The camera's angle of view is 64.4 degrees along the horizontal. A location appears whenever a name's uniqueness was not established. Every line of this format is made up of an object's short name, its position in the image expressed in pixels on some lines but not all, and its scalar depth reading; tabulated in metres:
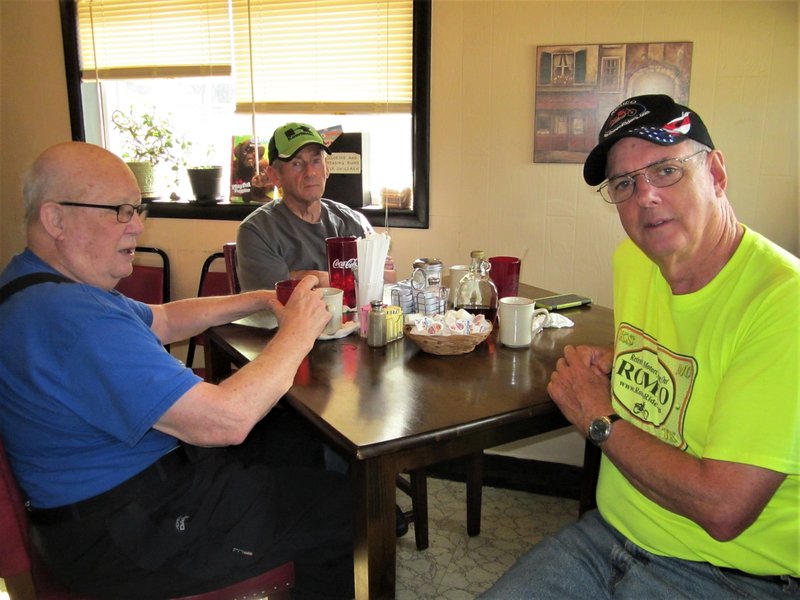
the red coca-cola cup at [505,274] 1.83
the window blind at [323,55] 2.78
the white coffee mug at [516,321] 1.53
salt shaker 1.54
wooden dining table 1.08
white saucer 1.62
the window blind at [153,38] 3.05
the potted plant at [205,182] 3.15
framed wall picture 2.37
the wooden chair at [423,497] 2.15
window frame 2.67
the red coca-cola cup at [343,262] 1.79
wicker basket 1.46
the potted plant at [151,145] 3.27
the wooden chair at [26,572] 1.14
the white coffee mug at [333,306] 1.60
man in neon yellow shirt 0.96
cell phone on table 1.88
